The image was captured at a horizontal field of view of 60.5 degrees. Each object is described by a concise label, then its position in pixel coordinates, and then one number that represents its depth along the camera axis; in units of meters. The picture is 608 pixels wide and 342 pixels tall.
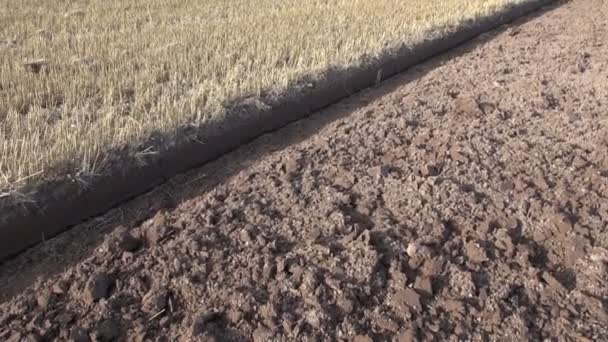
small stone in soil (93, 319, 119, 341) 2.58
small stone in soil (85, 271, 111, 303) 2.79
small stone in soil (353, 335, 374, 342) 2.58
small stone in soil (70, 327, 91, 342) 2.55
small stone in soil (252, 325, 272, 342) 2.58
